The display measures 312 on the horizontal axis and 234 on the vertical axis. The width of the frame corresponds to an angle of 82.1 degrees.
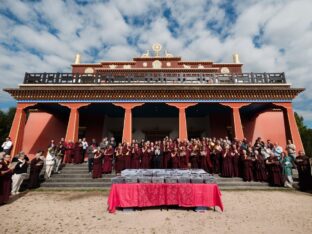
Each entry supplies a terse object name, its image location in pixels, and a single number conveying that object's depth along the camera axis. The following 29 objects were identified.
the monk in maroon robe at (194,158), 9.40
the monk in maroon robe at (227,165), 8.73
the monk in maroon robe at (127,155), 9.54
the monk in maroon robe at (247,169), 8.42
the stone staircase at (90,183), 8.06
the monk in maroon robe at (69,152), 10.93
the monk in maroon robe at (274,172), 8.09
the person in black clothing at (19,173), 7.24
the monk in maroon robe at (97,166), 8.66
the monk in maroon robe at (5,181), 6.11
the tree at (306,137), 32.72
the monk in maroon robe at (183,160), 9.45
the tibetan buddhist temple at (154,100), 12.68
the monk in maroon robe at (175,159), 9.42
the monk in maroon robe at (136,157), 9.59
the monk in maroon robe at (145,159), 9.60
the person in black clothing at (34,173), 8.02
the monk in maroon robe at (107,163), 9.29
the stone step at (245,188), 7.90
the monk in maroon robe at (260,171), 8.45
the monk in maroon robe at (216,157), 9.28
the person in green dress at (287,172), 8.17
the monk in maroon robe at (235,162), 8.81
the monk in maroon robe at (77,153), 10.82
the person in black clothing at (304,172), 7.88
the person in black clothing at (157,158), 9.63
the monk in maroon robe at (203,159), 9.38
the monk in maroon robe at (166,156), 9.70
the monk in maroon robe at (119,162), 9.44
